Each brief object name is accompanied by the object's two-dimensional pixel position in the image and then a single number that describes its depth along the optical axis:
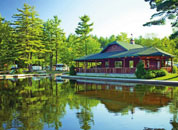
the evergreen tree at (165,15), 24.70
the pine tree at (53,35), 54.66
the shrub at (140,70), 25.20
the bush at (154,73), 24.52
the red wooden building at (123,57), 28.16
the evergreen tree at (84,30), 53.22
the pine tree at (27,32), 45.56
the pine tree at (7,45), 45.41
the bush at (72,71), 37.00
